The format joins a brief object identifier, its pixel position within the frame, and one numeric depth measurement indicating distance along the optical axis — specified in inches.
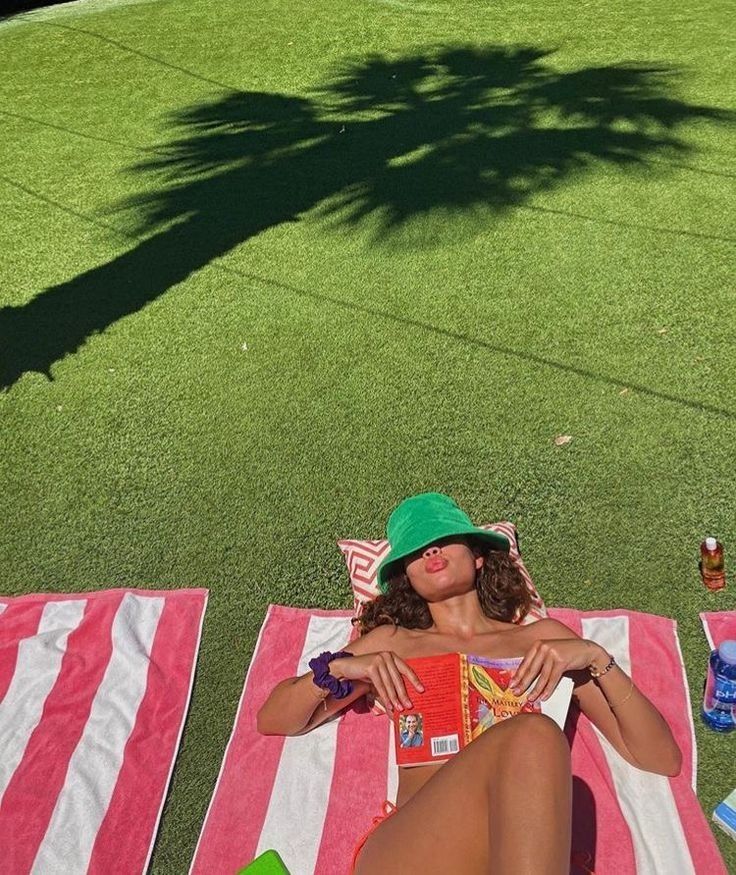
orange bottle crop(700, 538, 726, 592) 157.8
